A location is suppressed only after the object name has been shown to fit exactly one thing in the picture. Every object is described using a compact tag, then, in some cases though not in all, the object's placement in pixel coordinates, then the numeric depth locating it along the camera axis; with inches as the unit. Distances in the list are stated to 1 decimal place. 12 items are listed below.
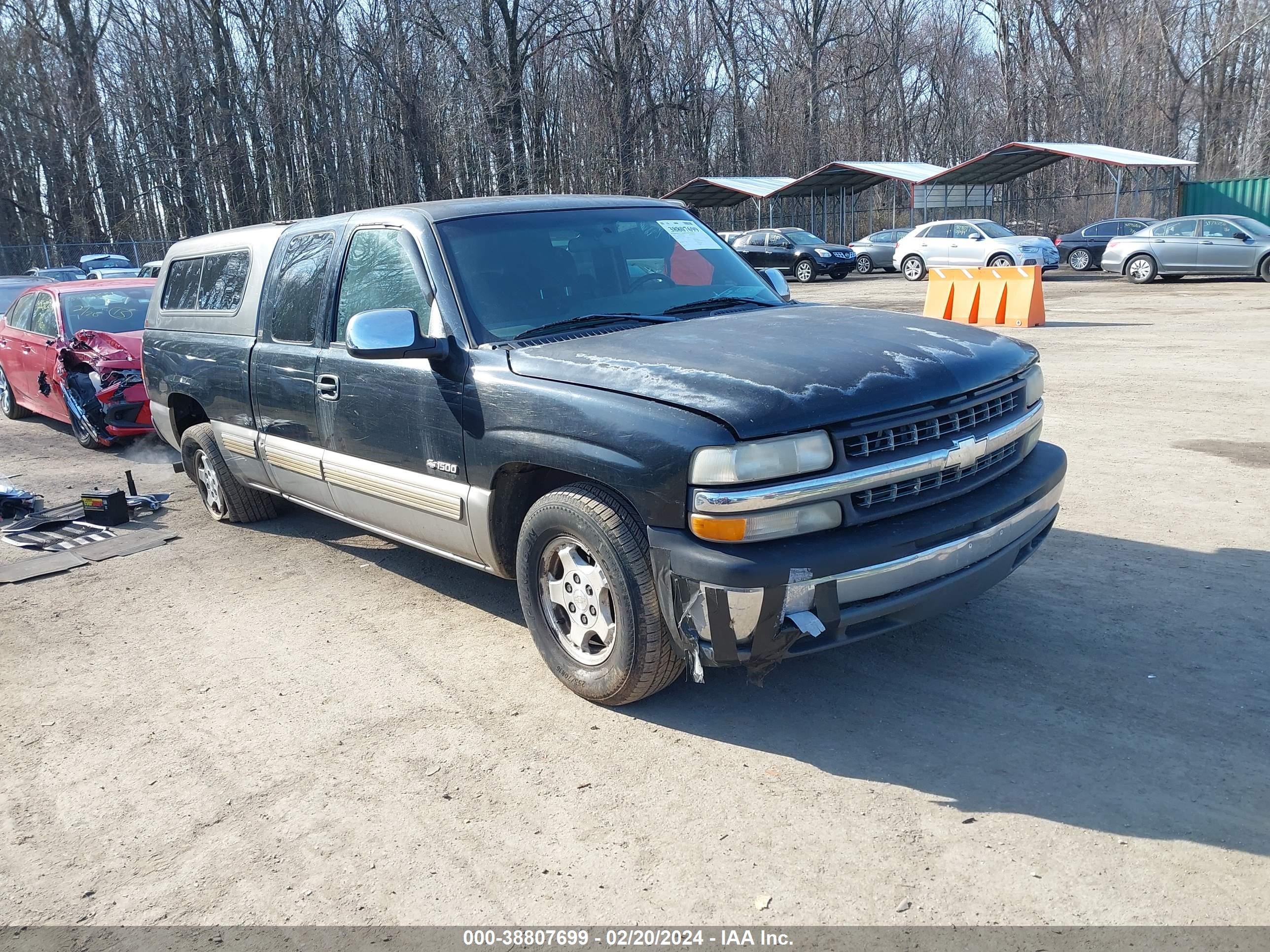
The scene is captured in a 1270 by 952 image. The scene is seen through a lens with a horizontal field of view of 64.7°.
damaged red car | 367.2
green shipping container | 1224.8
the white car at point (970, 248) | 989.2
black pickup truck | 130.3
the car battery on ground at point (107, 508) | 278.4
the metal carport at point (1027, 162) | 1170.6
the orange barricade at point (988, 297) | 626.8
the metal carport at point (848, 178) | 1381.6
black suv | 1186.6
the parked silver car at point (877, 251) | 1214.9
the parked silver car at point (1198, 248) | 857.5
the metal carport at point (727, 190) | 1482.5
